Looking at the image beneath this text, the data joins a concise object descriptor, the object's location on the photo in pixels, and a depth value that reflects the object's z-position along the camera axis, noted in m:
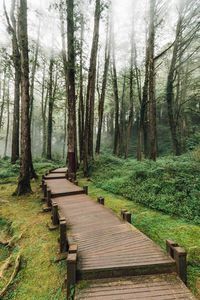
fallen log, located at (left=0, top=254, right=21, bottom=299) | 2.51
